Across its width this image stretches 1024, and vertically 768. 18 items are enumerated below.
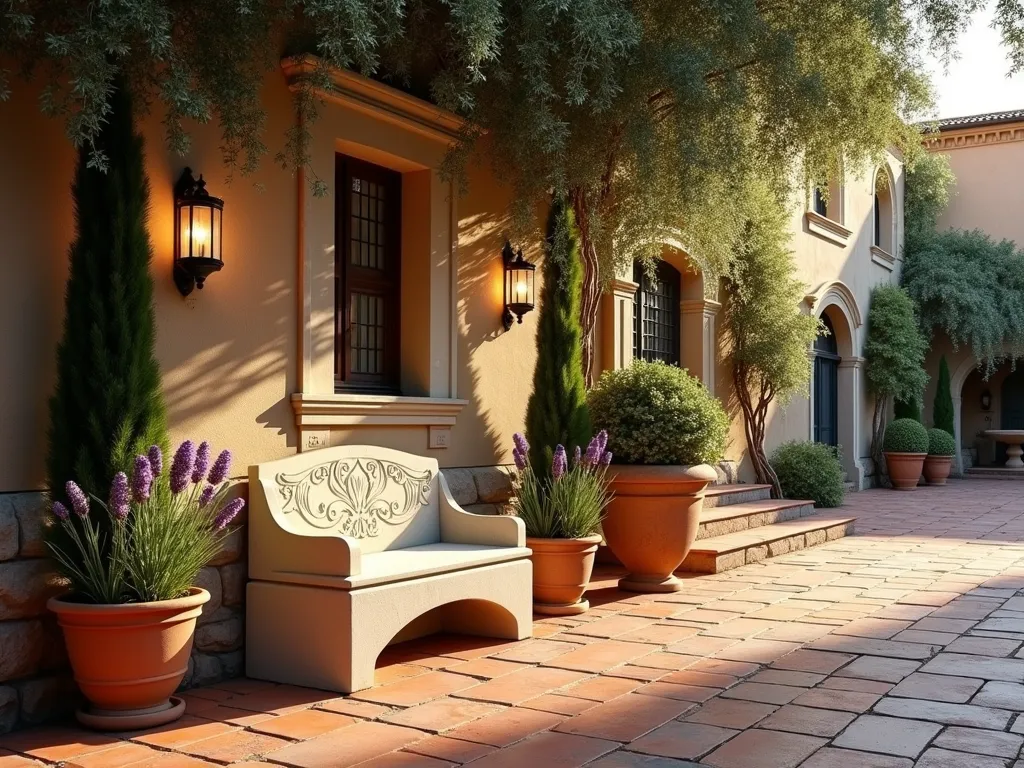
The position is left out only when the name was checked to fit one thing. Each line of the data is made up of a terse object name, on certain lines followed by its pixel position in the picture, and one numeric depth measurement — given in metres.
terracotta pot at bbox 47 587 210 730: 3.98
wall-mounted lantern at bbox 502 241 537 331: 7.14
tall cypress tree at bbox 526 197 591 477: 6.96
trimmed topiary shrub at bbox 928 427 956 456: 17.95
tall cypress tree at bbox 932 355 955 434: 19.39
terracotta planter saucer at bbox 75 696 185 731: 4.05
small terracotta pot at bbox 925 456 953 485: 18.05
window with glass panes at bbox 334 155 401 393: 6.16
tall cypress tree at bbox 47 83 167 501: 4.21
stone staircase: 8.27
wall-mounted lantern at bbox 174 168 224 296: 4.80
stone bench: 4.62
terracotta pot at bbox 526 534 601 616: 6.38
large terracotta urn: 7.07
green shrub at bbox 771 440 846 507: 12.52
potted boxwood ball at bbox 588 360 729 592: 7.09
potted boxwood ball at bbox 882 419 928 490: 17.03
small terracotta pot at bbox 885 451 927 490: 17.08
